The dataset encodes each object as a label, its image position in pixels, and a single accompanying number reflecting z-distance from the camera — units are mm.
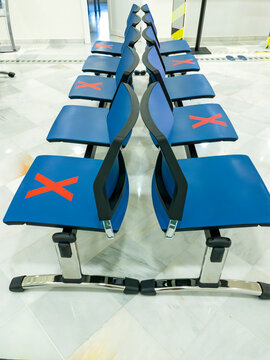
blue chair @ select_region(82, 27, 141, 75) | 2361
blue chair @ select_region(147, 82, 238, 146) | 1536
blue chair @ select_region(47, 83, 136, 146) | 1397
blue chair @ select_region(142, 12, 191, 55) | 3119
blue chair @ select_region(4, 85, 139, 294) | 1115
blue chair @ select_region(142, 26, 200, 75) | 2511
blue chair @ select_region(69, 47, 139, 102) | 1872
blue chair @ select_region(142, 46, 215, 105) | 1922
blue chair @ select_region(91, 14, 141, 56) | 2491
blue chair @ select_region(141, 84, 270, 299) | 1105
